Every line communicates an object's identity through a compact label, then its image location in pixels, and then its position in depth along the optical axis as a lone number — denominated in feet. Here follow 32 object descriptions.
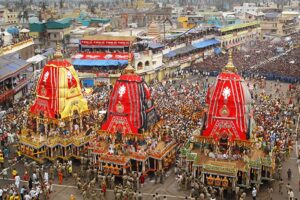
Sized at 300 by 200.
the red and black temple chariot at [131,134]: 84.33
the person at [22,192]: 76.25
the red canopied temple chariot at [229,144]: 77.10
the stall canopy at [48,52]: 209.15
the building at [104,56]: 167.18
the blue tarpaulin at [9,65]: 129.31
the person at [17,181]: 79.44
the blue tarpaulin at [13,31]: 232.37
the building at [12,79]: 130.23
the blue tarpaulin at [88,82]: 166.30
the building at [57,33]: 251.39
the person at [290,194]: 74.48
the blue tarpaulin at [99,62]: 169.68
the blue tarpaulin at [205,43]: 219.24
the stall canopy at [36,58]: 187.89
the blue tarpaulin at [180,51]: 193.20
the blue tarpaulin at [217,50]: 232.94
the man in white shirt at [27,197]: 73.30
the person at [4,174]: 85.10
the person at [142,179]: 82.09
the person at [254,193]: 74.84
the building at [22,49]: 177.27
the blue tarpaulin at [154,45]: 181.47
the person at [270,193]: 75.99
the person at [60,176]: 83.56
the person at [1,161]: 90.04
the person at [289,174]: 82.78
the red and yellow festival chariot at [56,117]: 91.86
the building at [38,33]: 250.37
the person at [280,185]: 78.43
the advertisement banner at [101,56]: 175.83
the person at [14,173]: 84.07
